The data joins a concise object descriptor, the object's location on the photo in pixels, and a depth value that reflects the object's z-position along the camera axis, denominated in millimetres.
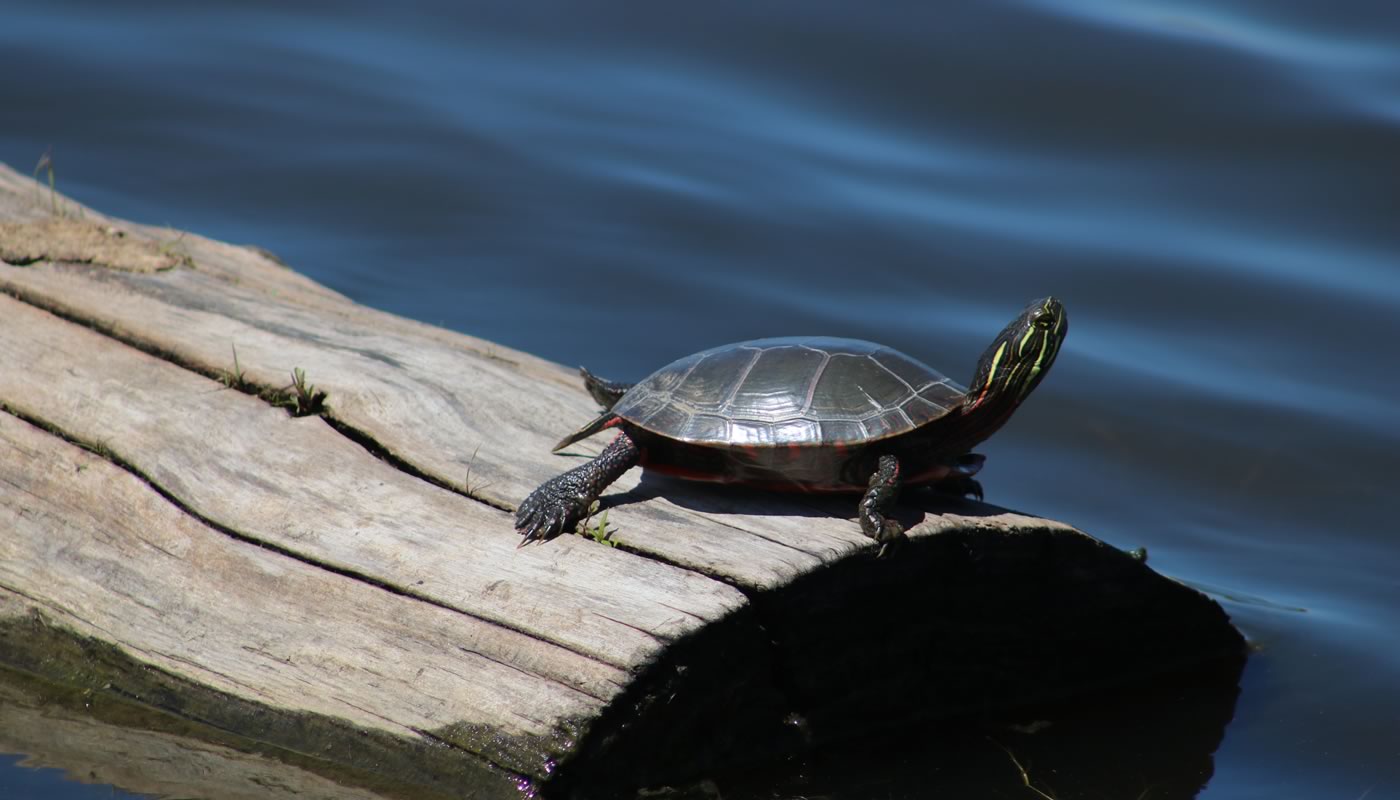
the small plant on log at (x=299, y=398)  6684
